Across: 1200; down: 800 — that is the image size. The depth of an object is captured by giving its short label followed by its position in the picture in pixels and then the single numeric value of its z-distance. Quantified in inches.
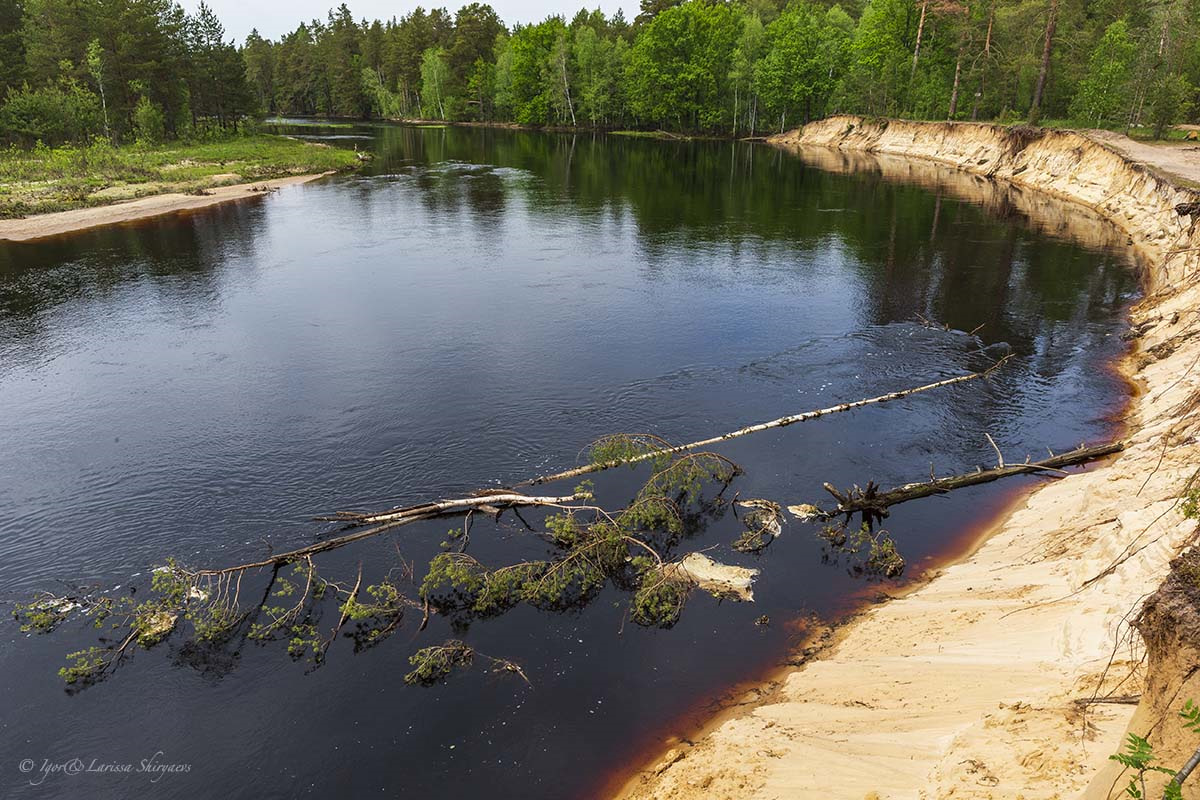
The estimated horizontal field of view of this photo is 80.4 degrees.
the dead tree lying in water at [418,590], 690.2
